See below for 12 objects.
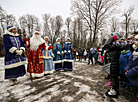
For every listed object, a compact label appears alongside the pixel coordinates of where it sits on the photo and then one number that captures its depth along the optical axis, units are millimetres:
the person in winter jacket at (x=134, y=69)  1491
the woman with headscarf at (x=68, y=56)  5133
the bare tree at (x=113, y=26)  28338
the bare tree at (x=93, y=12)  12648
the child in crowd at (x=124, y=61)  2697
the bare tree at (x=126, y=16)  19888
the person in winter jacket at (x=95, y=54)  7595
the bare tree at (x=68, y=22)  27656
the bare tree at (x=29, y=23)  25305
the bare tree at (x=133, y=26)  29634
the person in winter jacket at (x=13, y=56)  2877
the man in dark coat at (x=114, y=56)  2236
